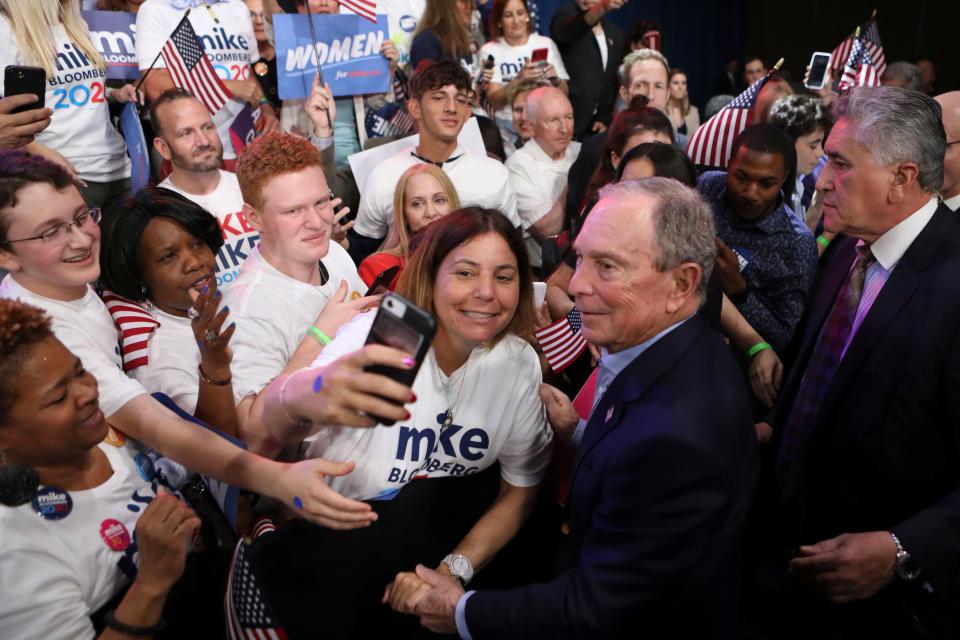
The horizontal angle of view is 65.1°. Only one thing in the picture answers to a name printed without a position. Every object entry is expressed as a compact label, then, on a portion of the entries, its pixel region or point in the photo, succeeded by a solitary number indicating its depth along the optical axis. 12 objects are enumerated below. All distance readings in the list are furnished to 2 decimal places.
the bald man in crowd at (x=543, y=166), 4.75
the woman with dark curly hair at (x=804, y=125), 4.53
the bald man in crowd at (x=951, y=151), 2.83
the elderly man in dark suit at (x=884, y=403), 2.02
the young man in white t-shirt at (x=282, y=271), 2.40
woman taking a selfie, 2.07
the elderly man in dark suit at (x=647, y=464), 1.68
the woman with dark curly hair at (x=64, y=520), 1.64
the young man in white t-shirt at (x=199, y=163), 3.57
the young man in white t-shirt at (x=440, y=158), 4.16
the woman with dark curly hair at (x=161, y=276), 2.45
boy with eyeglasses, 2.03
